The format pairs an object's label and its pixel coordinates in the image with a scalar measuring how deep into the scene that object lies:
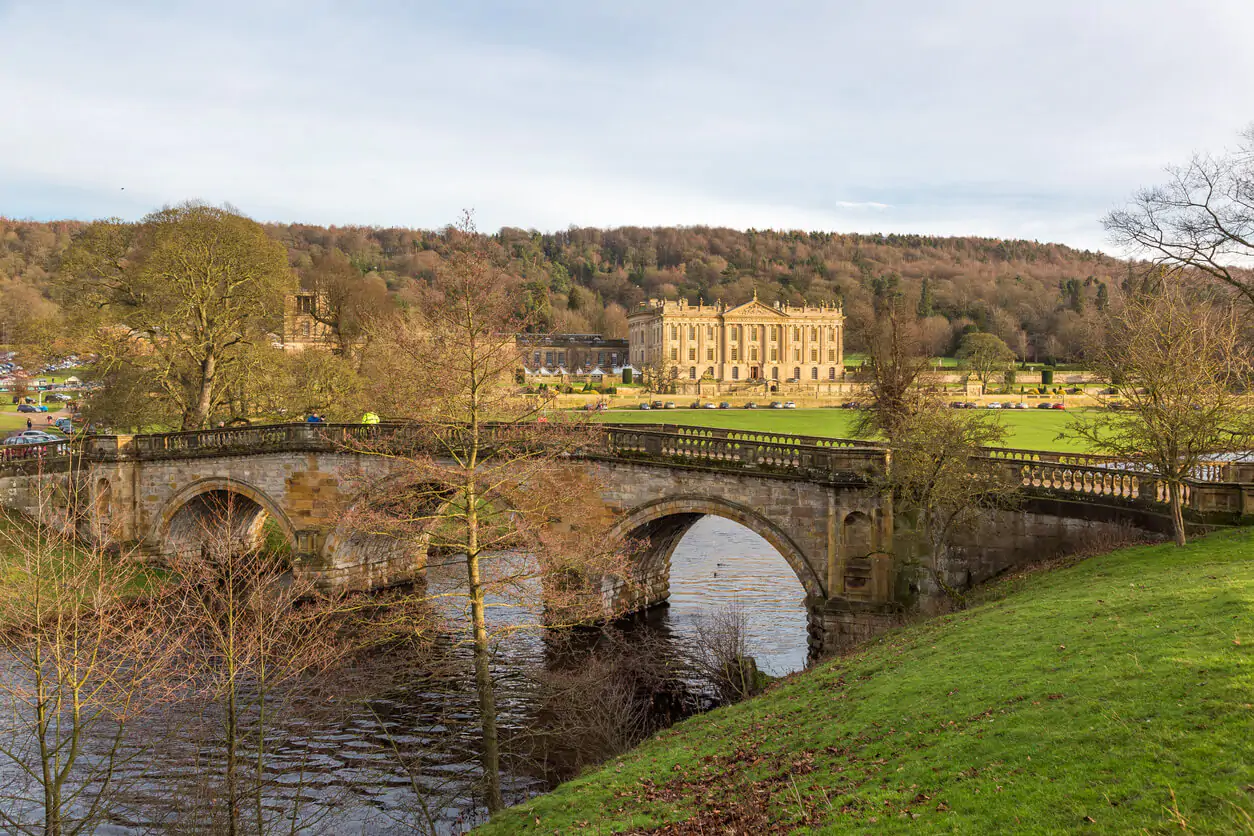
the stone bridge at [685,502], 19.39
